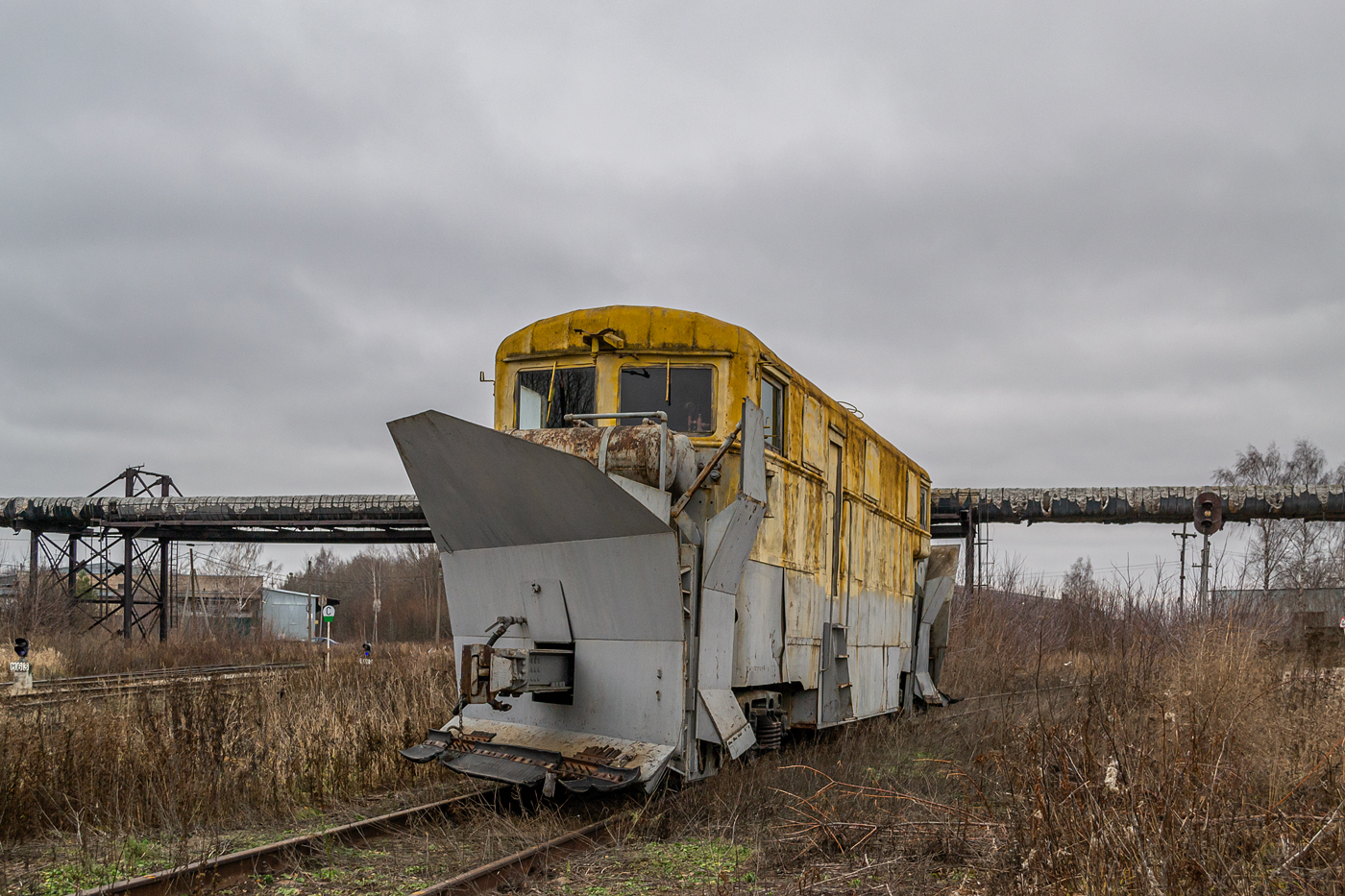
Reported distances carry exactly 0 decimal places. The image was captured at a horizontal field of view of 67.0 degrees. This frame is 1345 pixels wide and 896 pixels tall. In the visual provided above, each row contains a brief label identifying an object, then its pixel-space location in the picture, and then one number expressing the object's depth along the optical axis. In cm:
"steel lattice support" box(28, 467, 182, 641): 2869
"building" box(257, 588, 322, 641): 6116
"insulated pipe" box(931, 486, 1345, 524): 2550
